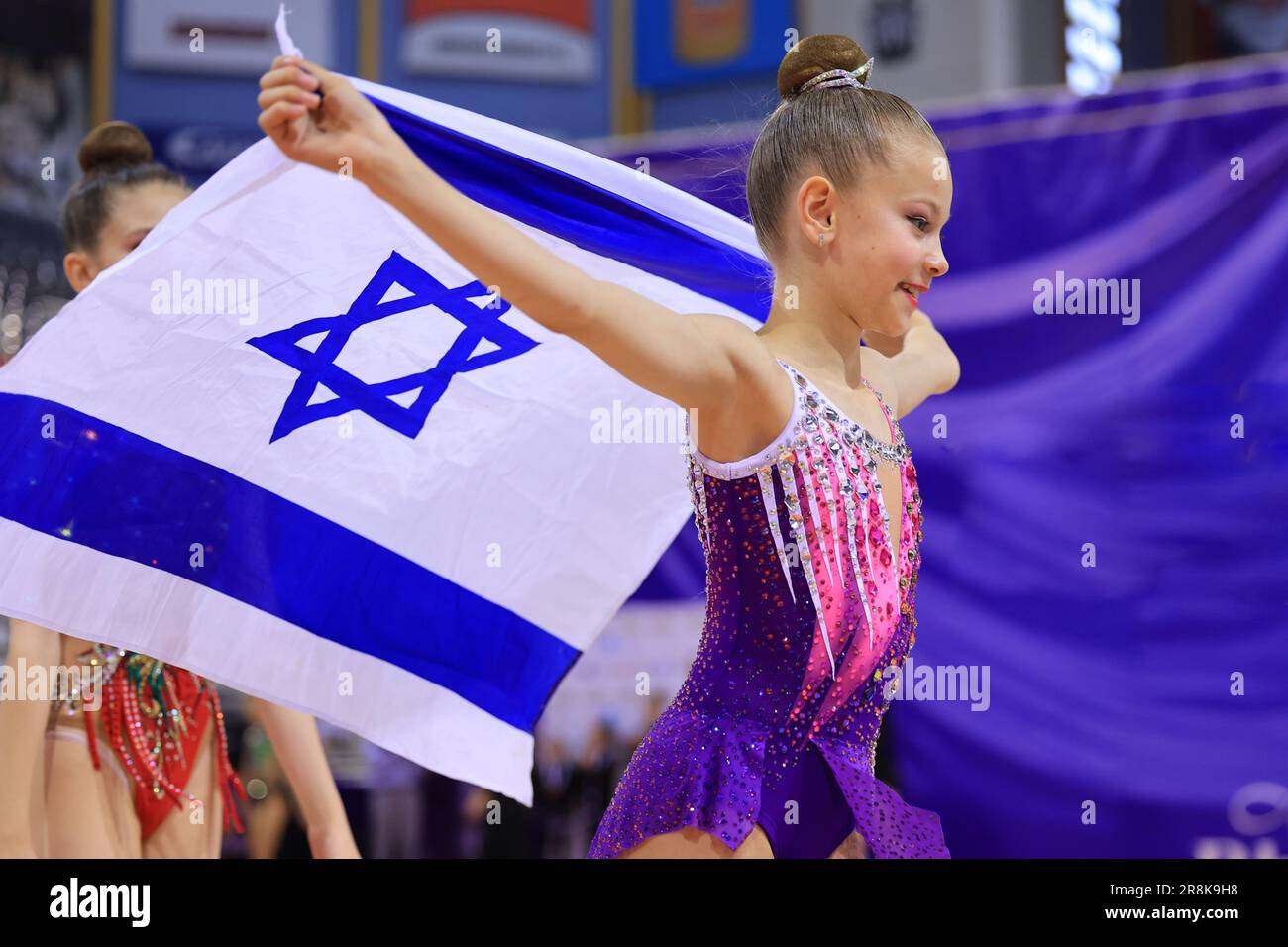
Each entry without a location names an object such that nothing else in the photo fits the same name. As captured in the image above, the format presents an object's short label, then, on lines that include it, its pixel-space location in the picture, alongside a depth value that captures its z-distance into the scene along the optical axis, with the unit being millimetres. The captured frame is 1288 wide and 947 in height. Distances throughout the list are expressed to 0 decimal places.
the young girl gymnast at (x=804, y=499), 1765
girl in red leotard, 2477
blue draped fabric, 4336
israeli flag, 2455
